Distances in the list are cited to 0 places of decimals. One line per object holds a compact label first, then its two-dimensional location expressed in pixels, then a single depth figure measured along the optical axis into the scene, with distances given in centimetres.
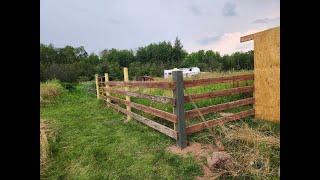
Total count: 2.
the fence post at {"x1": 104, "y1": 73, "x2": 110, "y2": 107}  742
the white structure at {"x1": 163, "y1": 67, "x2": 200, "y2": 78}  2940
